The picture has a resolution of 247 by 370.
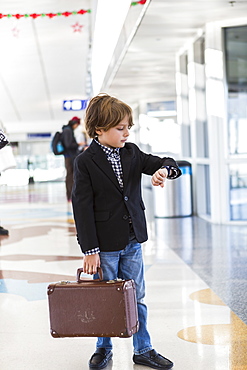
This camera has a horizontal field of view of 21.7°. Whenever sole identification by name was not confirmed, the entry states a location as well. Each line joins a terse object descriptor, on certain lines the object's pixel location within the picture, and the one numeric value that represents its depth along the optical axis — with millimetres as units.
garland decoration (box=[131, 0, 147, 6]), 7948
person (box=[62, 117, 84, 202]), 13117
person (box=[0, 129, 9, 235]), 5859
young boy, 3102
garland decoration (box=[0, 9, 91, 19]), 14562
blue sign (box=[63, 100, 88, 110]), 21000
